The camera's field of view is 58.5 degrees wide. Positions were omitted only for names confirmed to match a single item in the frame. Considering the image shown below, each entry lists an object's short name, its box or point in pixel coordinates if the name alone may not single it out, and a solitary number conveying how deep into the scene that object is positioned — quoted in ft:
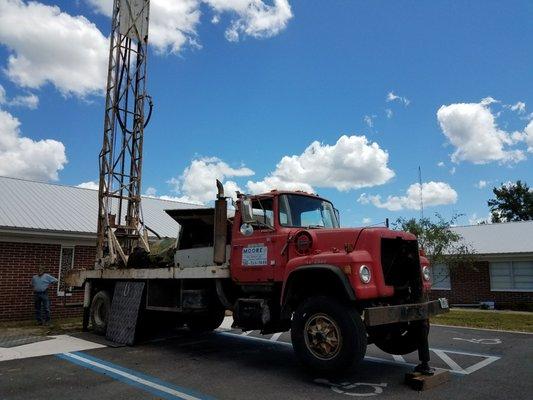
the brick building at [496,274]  64.03
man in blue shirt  42.42
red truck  20.48
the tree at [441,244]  64.64
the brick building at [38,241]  43.34
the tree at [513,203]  166.71
